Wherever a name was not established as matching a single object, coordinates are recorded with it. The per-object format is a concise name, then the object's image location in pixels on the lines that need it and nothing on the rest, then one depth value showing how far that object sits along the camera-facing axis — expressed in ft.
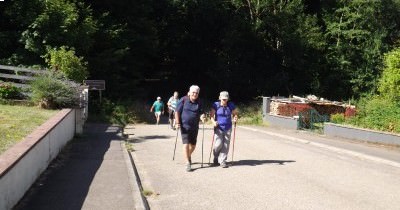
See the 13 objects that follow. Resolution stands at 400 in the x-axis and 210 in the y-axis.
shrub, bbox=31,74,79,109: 58.13
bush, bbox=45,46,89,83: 79.61
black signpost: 94.00
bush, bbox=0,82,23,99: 64.08
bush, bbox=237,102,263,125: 107.87
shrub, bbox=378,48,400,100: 92.89
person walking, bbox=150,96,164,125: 91.62
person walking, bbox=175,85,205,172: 38.22
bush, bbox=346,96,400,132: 68.65
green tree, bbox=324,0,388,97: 149.89
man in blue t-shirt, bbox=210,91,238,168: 39.47
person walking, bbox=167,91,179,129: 78.24
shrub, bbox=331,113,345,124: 83.79
